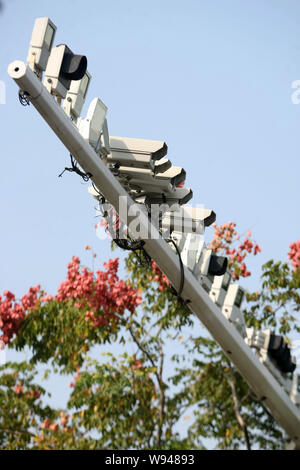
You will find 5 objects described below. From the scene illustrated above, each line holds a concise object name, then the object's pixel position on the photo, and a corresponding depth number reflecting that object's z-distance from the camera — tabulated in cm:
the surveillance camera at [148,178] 1205
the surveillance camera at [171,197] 1277
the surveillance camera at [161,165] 1223
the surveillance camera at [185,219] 1298
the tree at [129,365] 2006
